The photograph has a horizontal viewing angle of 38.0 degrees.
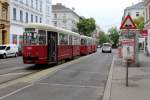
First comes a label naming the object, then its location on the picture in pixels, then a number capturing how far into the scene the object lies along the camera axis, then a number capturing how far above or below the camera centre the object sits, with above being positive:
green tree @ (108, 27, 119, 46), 90.30 +4.54
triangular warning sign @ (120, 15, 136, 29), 9.41 +0.93
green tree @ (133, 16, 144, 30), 58.47 +7.01
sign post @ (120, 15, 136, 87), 9.33 +0.06
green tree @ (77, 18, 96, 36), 82.24 +7.38
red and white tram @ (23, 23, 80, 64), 14.80 +0.09
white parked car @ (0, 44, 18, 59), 26.25 -0.65
